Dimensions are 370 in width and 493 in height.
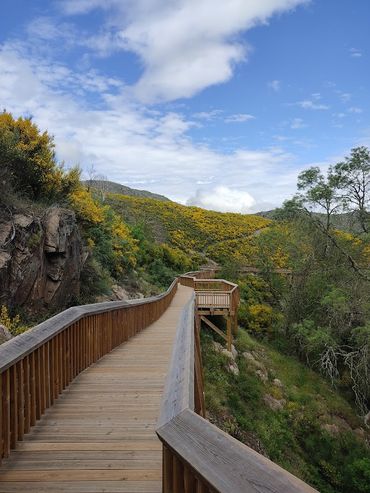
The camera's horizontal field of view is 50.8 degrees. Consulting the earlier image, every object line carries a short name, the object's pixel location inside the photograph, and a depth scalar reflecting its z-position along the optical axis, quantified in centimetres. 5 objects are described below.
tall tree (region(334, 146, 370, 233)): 1911
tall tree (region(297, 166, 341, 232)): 2064
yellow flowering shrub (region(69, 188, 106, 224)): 1479
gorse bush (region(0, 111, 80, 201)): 1090
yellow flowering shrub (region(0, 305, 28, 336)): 721
